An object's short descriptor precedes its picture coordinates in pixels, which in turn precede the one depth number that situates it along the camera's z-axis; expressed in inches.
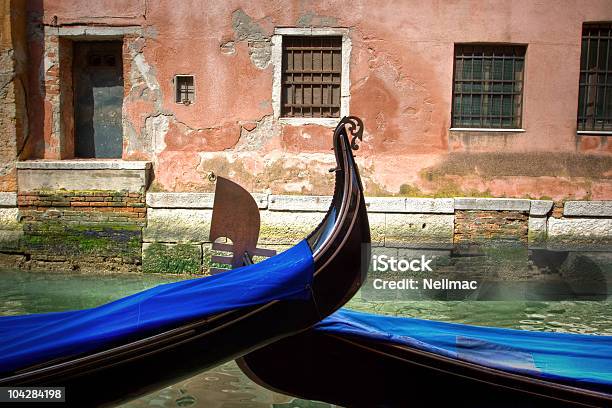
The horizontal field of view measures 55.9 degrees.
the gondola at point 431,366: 96.0
